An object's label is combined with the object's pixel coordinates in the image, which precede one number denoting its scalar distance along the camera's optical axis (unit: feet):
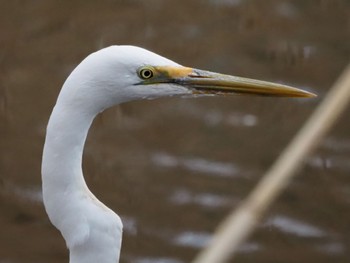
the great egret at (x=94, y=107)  19.04
